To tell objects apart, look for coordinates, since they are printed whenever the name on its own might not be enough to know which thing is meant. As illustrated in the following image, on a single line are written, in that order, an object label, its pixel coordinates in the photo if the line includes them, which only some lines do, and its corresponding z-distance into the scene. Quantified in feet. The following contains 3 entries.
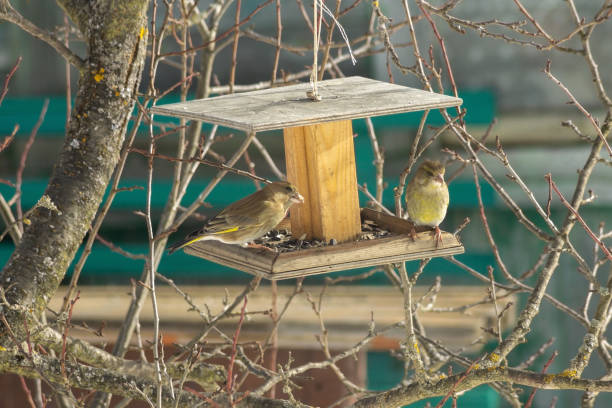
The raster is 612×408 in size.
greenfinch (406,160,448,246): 22.56
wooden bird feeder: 19.35
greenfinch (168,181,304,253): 20.97
